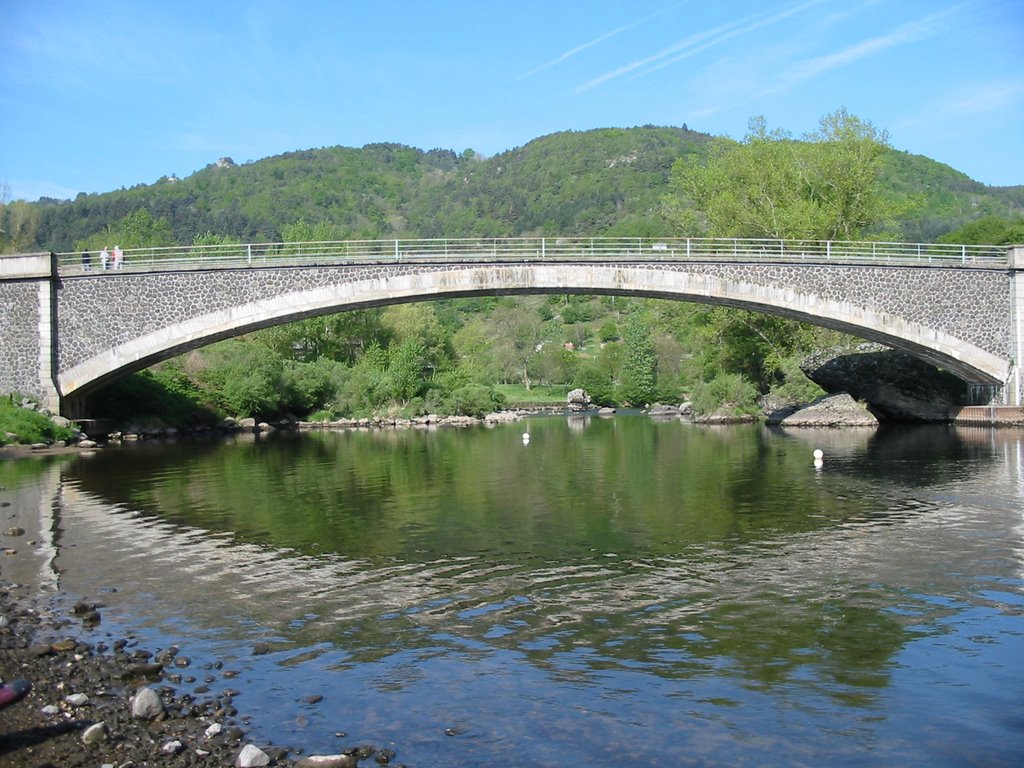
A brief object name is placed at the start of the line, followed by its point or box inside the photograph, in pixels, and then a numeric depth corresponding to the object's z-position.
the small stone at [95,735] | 6.34
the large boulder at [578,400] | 69.55
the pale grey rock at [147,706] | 6.80
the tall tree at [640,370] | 69.69
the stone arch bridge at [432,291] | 32.16
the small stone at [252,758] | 6.06
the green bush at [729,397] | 47.41
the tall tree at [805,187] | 45.09
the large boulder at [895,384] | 40.44
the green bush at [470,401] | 53.06
